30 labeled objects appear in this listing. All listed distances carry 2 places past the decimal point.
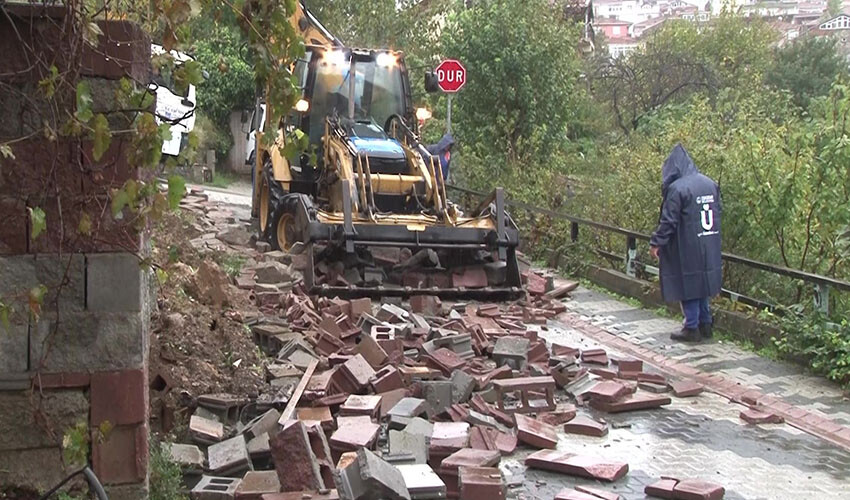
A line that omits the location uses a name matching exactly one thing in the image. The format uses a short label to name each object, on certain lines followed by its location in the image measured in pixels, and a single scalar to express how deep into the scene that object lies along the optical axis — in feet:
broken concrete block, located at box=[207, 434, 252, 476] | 19.76
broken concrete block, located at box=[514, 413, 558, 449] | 23.54
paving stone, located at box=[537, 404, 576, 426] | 25.67
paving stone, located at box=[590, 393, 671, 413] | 26.78
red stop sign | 54.85
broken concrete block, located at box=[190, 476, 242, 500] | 18.38
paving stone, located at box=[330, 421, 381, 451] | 21.12
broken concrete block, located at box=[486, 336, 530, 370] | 29.35
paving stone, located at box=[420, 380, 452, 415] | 25.00
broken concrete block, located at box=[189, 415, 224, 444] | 20.91
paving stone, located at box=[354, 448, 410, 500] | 18.17
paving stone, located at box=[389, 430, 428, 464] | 21.39
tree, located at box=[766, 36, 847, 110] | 127.75
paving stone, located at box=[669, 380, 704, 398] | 28.37
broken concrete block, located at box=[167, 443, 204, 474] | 19.54
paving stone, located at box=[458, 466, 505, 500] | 19.30
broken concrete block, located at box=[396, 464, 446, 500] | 19.17
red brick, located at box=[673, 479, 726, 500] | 19.98
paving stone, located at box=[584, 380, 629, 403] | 26.81
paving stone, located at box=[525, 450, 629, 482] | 21.56
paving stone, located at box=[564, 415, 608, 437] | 24.76
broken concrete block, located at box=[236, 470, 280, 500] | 18.50
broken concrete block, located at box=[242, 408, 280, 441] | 21.47
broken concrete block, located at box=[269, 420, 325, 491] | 18.78
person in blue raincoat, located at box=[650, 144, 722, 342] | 33.71
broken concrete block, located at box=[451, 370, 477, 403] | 25.68
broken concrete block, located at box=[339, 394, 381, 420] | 23.43
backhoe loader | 38.81
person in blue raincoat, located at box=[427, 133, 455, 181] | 50.47
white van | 41.72
